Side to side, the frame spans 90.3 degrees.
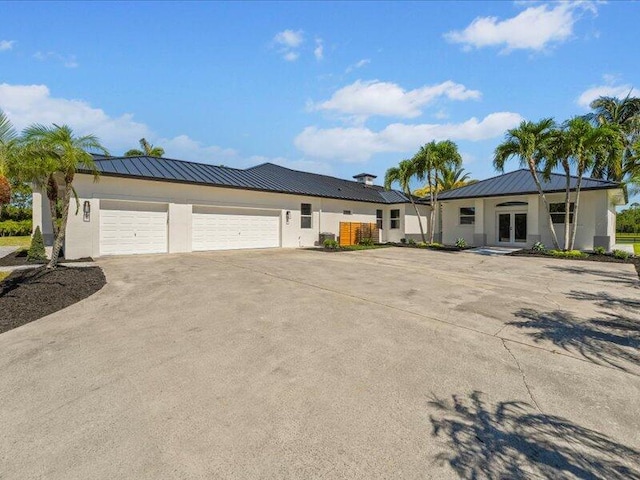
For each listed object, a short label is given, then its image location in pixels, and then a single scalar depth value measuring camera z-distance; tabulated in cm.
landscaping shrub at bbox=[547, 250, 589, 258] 1476
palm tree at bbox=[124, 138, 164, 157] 3269
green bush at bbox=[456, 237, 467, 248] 1964
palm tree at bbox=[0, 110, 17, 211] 677
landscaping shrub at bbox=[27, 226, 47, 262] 1192
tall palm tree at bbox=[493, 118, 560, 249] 1502
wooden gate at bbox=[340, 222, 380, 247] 2239
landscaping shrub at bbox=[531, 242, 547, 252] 1659
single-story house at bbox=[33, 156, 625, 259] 1344
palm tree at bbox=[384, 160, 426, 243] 2048
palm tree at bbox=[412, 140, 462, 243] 1917
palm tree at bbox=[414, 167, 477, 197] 3060
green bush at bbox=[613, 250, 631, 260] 1405
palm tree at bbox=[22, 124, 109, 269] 839
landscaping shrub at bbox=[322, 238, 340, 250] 1951
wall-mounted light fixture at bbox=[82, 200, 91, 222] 1270
